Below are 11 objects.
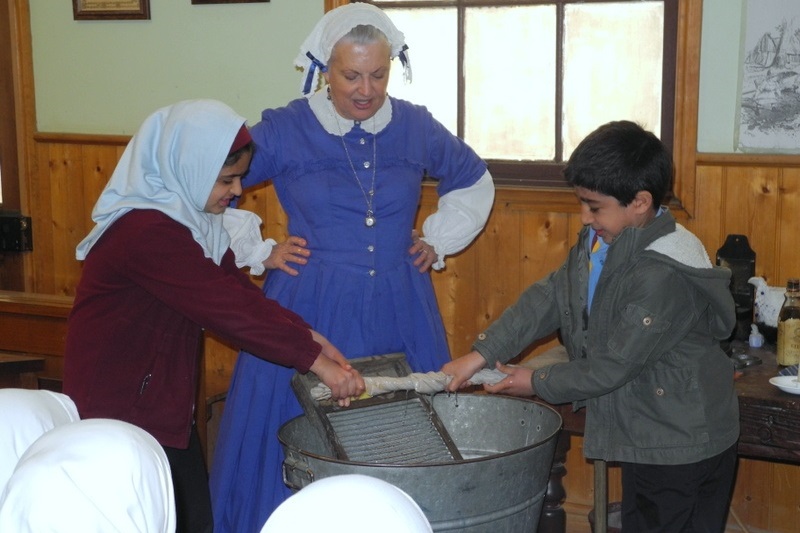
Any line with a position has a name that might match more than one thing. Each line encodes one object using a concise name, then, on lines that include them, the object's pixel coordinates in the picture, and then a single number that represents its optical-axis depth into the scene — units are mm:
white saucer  2686
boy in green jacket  2393
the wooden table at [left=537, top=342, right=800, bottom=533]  2643
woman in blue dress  2904
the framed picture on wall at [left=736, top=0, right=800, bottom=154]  3242
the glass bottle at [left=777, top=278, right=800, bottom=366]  2879
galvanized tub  2070
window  3500
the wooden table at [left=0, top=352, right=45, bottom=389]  3354
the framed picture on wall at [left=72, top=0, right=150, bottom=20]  4141
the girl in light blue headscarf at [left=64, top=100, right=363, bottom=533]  2334
